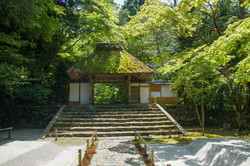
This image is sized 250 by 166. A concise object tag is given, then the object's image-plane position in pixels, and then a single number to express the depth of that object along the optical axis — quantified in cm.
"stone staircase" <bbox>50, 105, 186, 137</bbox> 1027
